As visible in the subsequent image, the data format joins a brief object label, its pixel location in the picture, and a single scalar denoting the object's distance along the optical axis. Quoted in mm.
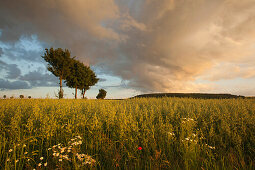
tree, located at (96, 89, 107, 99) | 47397
